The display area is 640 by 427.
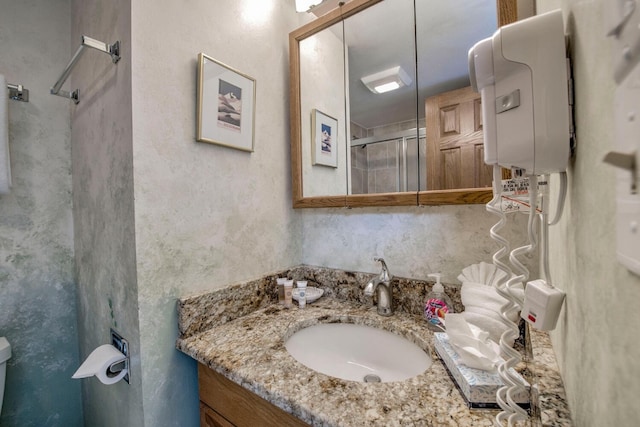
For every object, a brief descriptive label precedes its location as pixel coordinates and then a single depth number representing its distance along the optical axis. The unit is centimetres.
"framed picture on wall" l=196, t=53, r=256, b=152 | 87
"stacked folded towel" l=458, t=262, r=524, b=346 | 61
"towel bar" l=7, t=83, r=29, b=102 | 100
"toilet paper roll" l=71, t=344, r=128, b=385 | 78
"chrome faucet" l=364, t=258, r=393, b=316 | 92
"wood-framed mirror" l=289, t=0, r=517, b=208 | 105
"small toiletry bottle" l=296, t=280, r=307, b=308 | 103
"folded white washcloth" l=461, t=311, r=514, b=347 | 60
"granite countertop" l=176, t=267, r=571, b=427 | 47
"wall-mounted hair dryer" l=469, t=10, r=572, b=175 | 34
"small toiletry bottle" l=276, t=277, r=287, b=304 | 106
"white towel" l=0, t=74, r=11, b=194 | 93
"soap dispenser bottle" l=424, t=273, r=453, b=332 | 79
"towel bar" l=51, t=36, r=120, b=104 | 77
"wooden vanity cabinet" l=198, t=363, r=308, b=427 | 62
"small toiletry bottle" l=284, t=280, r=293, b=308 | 103
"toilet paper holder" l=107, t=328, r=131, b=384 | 81
